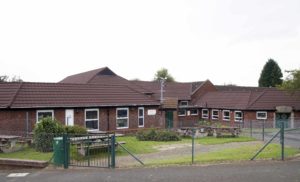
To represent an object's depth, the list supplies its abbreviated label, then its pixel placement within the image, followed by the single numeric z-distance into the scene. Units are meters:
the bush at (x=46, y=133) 18.39
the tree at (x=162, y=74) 112.28
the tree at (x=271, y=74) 76.75
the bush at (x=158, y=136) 26.72
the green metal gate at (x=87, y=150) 15.38
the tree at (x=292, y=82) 25.91
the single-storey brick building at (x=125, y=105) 26.64
